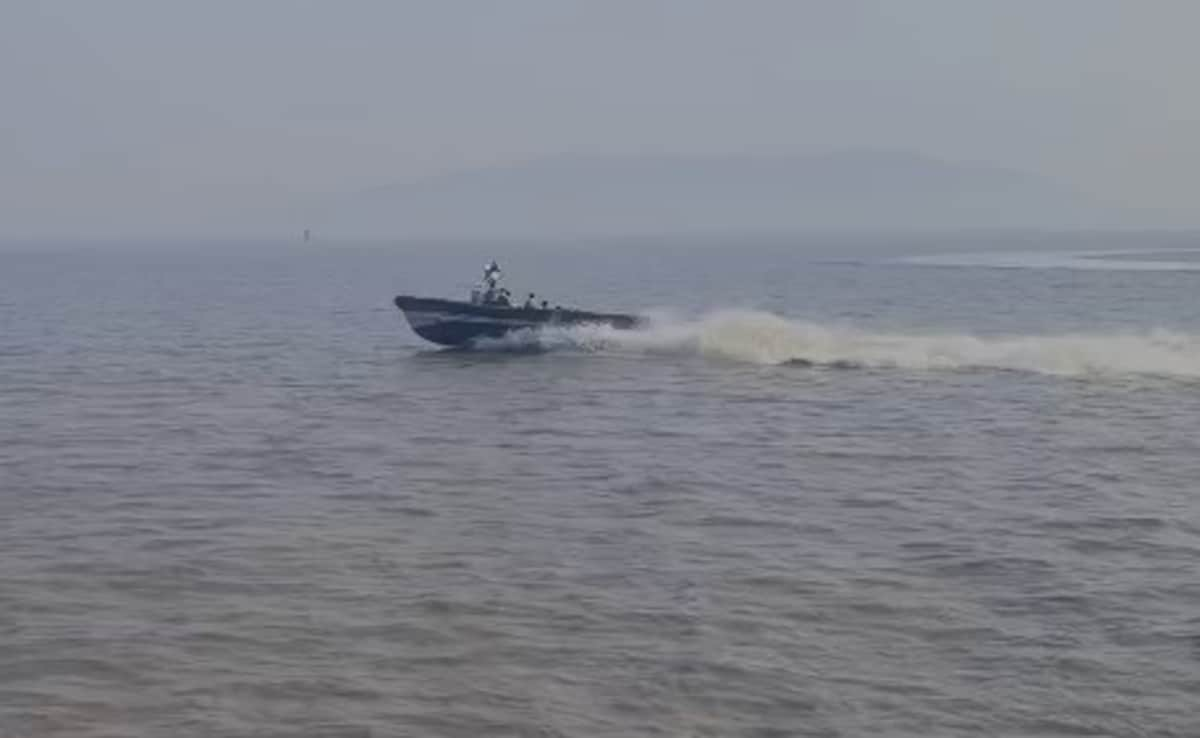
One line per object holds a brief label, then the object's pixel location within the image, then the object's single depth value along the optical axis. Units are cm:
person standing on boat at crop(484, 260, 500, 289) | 4681
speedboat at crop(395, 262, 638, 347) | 4766
